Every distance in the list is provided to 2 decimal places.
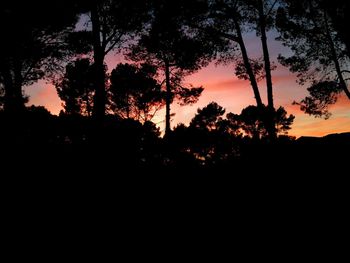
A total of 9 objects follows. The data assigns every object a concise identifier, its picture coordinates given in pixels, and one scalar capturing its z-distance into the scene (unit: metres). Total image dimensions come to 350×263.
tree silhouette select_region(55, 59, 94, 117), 21.59
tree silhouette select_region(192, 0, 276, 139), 16.08
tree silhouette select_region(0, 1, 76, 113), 14.58
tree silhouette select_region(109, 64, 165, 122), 23.39
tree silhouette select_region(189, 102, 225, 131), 26.09
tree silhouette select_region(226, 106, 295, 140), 28.41
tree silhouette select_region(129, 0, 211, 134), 16.50
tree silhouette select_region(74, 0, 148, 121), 13.16
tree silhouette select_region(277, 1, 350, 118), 16.56
